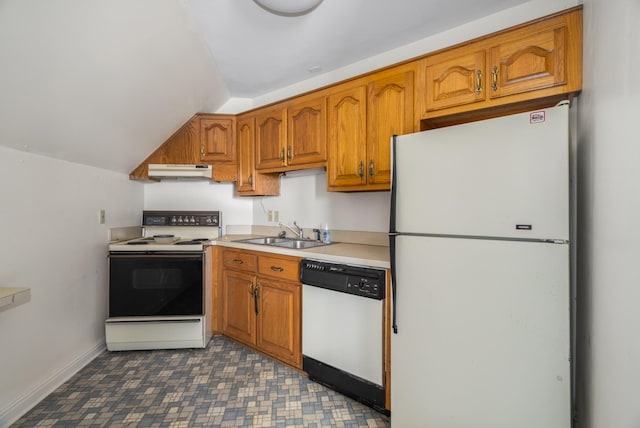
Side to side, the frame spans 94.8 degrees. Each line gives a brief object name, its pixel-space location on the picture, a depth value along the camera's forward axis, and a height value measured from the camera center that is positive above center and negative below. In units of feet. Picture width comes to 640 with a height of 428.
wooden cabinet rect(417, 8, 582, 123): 4.74 +2.57
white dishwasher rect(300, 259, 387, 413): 5.67 -2.41
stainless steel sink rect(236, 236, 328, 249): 8.72 -0.89
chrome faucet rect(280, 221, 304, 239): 9.44 -0.54
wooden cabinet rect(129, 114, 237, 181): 9.74 +2.23
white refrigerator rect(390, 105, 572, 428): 3.89 -0.90
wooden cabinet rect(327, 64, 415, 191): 6.39 +2.04
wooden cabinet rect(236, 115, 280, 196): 9.48 +1.50
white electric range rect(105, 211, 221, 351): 7.99 -2.29
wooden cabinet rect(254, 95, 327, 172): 7.84 +2.25
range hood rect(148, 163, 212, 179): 9.45 +1.39
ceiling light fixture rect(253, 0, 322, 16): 5.03 +3.63
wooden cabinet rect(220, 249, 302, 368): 7.11 -2.37
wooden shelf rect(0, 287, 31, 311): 4.28 -1.26
